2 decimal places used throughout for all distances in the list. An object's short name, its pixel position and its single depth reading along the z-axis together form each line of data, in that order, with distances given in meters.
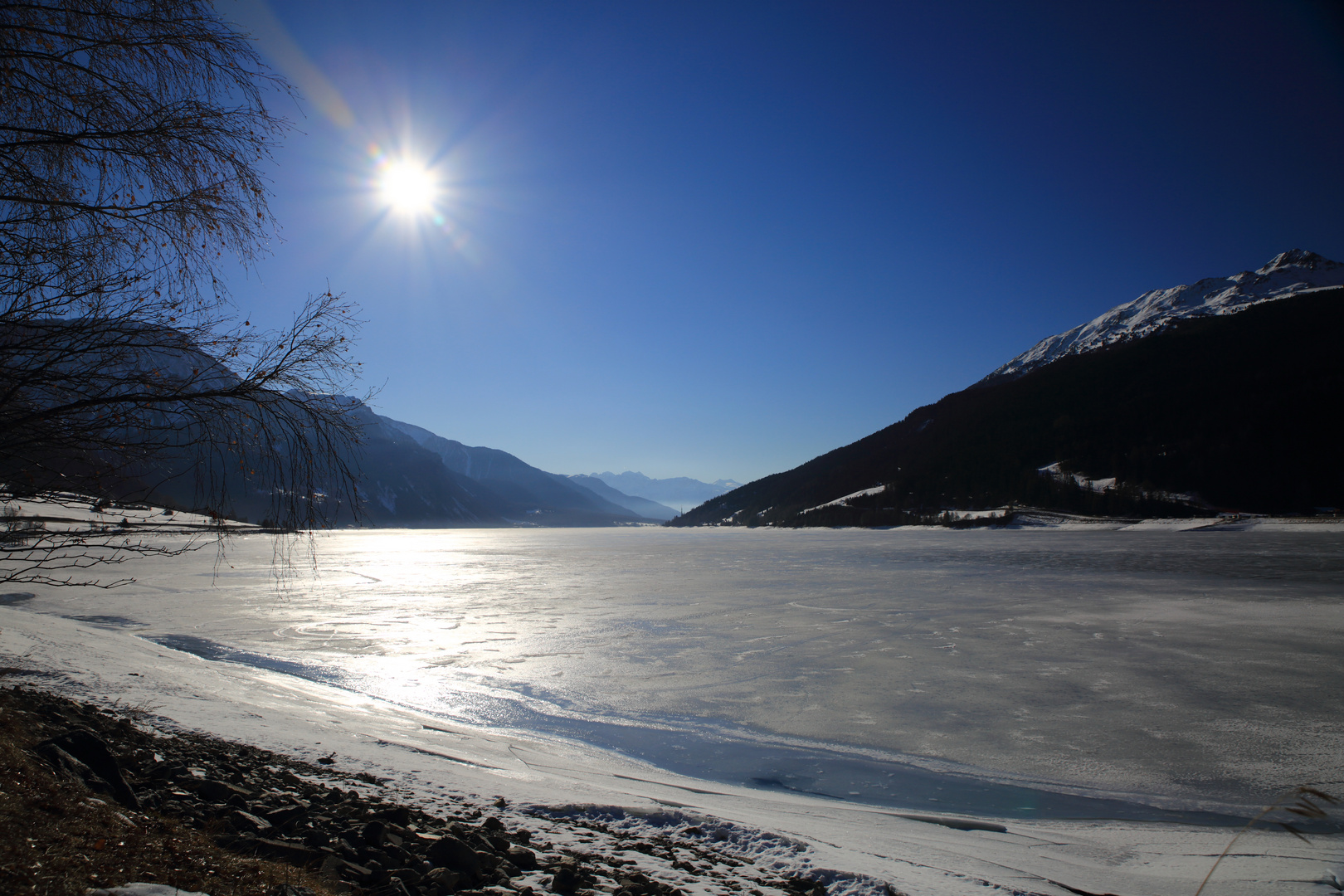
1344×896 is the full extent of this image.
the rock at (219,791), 4.06
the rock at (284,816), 3.75
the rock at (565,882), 3.34
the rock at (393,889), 3.00
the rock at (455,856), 3.41
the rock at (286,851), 3.21
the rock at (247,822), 3.60
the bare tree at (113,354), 3.46
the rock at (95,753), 3.76
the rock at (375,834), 3.61
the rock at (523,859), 3.65
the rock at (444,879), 3.16
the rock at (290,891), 2.59
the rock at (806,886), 3.58
